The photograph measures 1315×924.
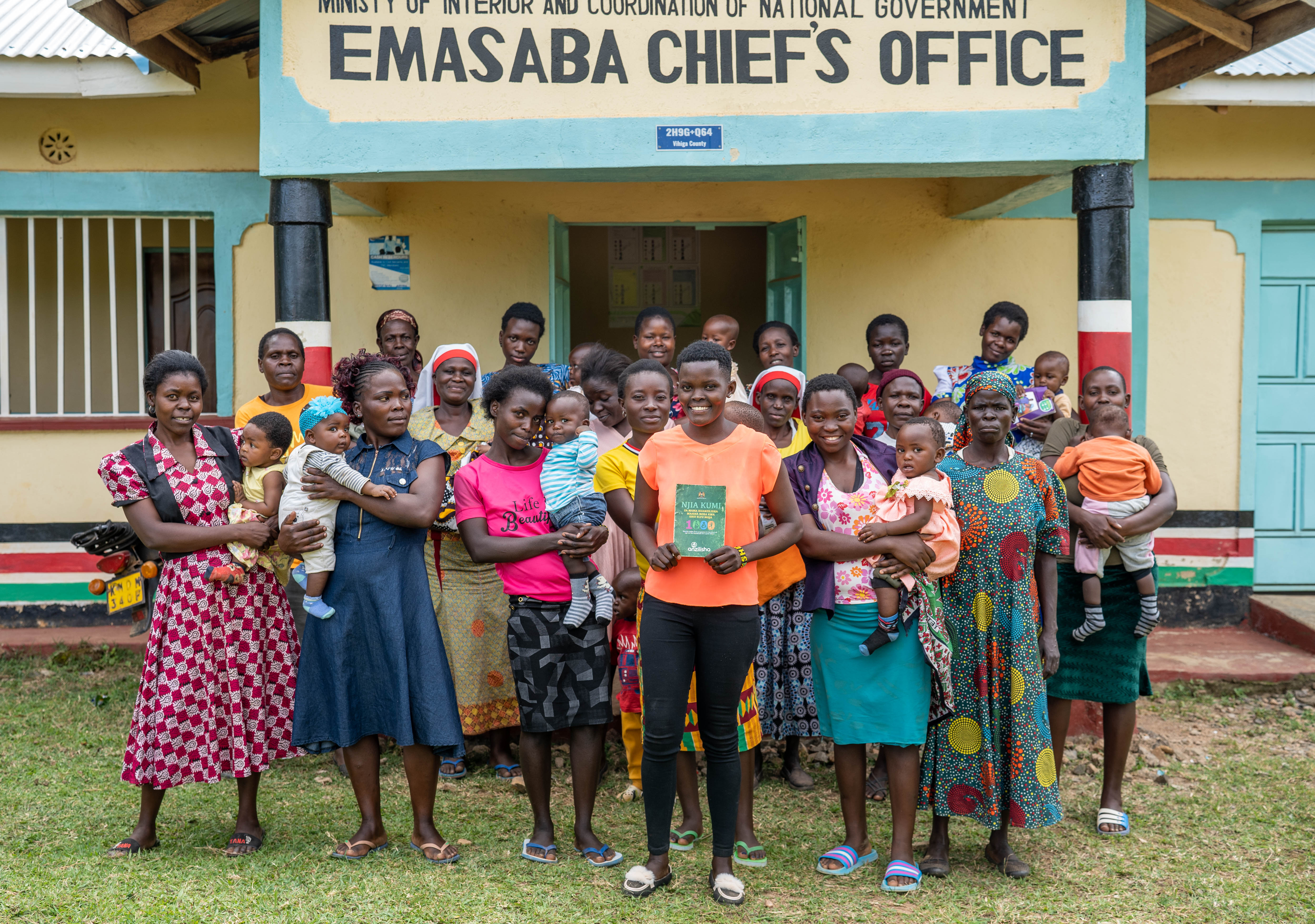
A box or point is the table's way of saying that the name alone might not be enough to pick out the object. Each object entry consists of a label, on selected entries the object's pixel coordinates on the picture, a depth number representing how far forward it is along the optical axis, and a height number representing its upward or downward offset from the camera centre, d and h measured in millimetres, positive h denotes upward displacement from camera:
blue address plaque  5020 +1319
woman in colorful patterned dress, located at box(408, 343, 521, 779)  4371 -724
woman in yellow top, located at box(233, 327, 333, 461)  4621 +169
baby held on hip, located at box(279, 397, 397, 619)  3494 -216
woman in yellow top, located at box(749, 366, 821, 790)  4312 -1036
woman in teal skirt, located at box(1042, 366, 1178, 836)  4008 -940
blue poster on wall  6867 +1017
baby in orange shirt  3996 -296
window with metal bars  6844 +744
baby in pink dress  3443 -323
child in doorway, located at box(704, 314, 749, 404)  5180 +418
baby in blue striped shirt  3574 -285
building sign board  4926 +1698
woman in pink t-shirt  3582 -682
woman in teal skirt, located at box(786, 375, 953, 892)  3469 -758
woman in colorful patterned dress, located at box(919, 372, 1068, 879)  3496 -783
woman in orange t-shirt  3297 -552
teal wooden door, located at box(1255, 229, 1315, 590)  7078 -61
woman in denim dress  3531 -739
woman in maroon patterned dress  3572 -753
